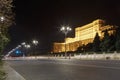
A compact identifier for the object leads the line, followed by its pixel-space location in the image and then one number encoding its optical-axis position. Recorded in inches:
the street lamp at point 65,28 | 915.4
